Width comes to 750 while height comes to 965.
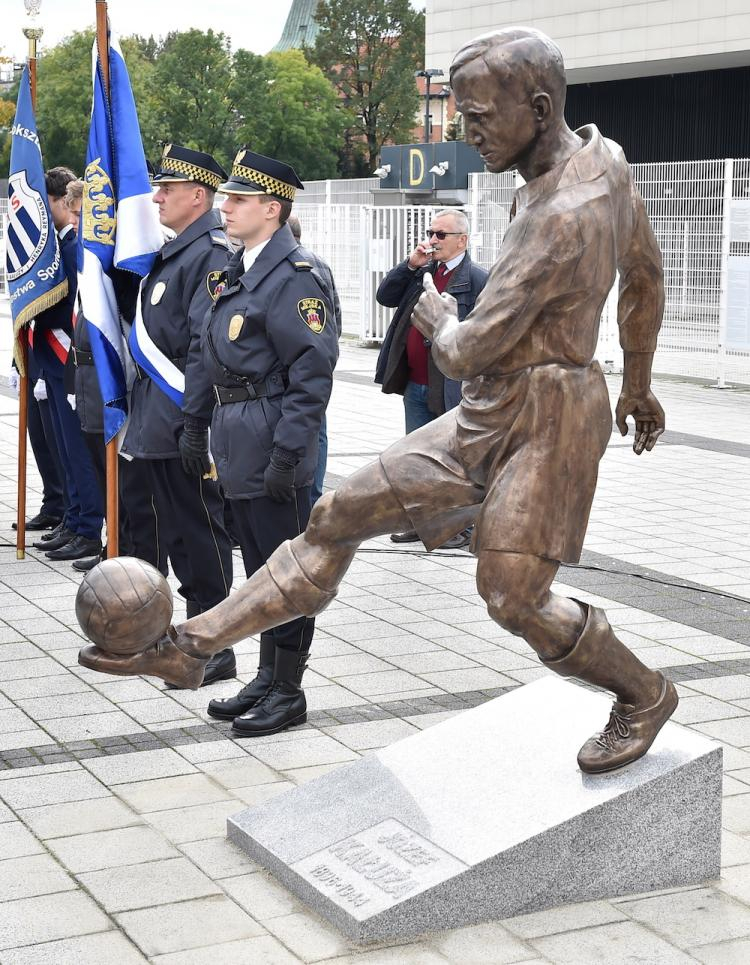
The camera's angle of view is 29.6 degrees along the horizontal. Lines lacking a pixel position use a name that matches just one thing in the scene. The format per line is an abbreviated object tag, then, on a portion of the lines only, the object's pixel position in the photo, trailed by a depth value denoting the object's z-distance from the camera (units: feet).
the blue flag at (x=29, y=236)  27.14
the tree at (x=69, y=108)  226.58
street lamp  114.22
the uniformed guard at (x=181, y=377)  19.74
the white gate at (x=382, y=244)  66.85
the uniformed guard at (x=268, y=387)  17.10
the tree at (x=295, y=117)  243.19
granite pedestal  12.15
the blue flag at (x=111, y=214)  21.58
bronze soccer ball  12.06
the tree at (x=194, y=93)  239.09
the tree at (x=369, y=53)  276.82
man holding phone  28.04
